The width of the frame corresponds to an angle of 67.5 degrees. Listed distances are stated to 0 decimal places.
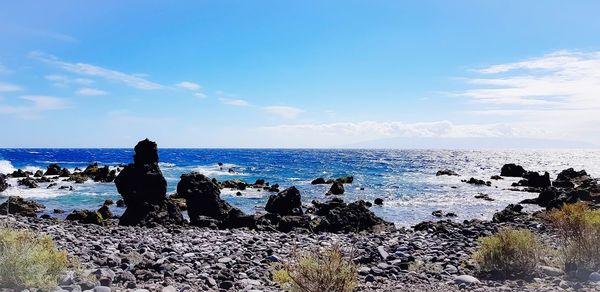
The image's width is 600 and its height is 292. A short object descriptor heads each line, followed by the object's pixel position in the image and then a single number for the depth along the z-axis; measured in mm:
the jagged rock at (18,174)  61394
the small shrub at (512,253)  10031
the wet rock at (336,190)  46650
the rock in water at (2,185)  37775
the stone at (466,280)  9521
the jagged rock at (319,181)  58406
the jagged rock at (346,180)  59538
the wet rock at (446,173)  76475
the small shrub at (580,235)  9812
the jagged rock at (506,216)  25444
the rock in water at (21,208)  26356
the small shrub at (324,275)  7074
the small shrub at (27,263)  7344
